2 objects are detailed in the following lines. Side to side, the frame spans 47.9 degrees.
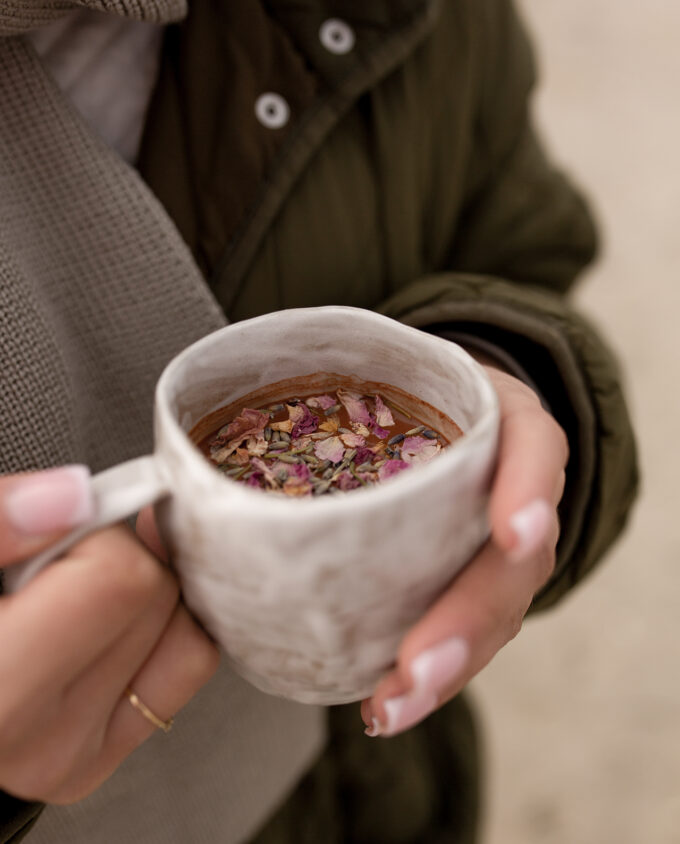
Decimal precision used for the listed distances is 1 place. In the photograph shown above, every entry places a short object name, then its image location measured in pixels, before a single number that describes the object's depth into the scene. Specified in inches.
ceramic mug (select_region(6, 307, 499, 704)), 11.9
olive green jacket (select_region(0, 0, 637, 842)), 21.3
